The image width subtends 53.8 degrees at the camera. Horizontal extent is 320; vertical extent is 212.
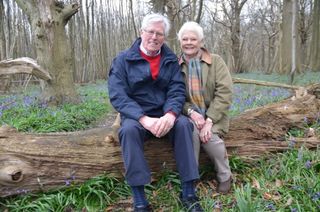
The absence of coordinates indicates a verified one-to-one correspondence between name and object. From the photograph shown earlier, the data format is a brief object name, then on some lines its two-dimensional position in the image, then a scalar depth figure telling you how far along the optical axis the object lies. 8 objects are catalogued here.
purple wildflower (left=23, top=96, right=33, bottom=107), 6.72
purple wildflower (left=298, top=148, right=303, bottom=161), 2.94
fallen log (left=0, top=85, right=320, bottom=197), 2.68
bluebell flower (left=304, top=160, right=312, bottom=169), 2.76
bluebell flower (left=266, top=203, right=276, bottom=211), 2.35
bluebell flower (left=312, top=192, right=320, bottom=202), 2.28
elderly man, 2.51
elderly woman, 2.87
